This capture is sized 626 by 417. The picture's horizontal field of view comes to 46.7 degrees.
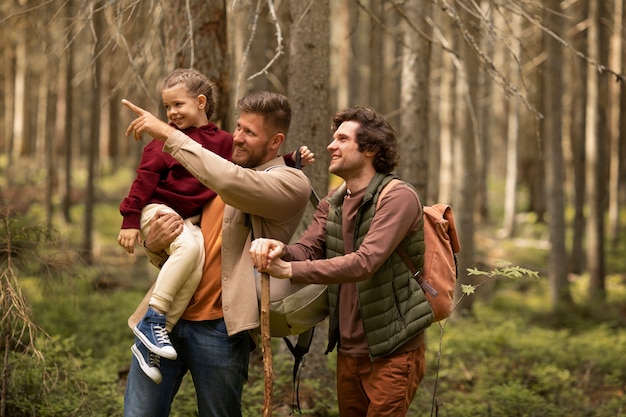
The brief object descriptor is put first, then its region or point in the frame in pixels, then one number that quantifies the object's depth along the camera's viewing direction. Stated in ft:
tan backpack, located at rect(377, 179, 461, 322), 11.97
